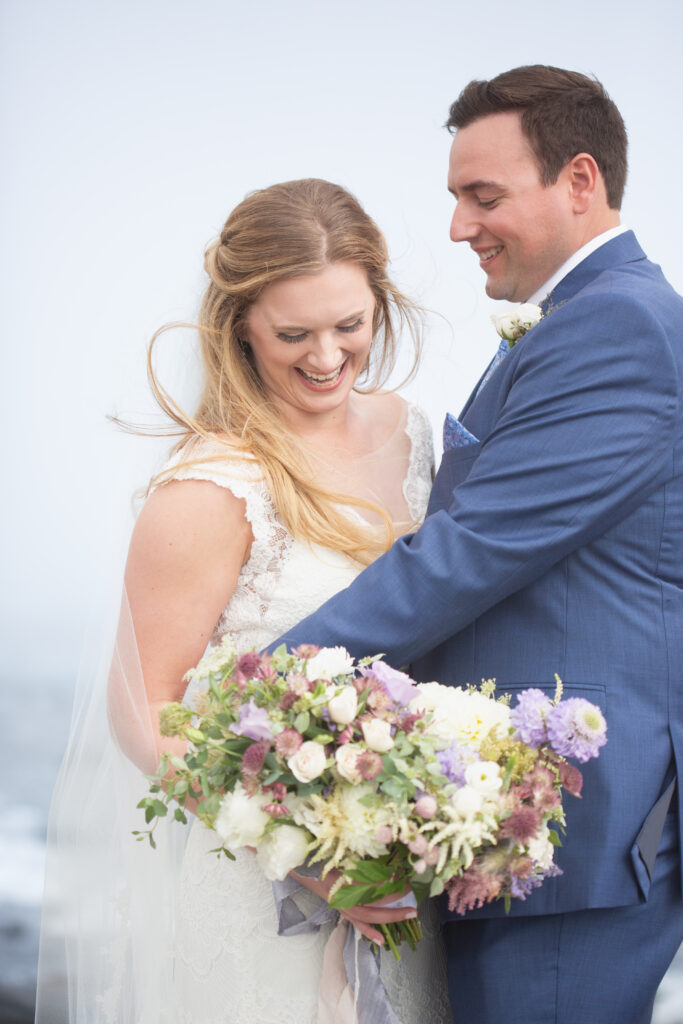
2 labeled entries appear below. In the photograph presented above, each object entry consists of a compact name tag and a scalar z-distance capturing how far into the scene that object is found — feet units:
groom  12.22
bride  12.60
